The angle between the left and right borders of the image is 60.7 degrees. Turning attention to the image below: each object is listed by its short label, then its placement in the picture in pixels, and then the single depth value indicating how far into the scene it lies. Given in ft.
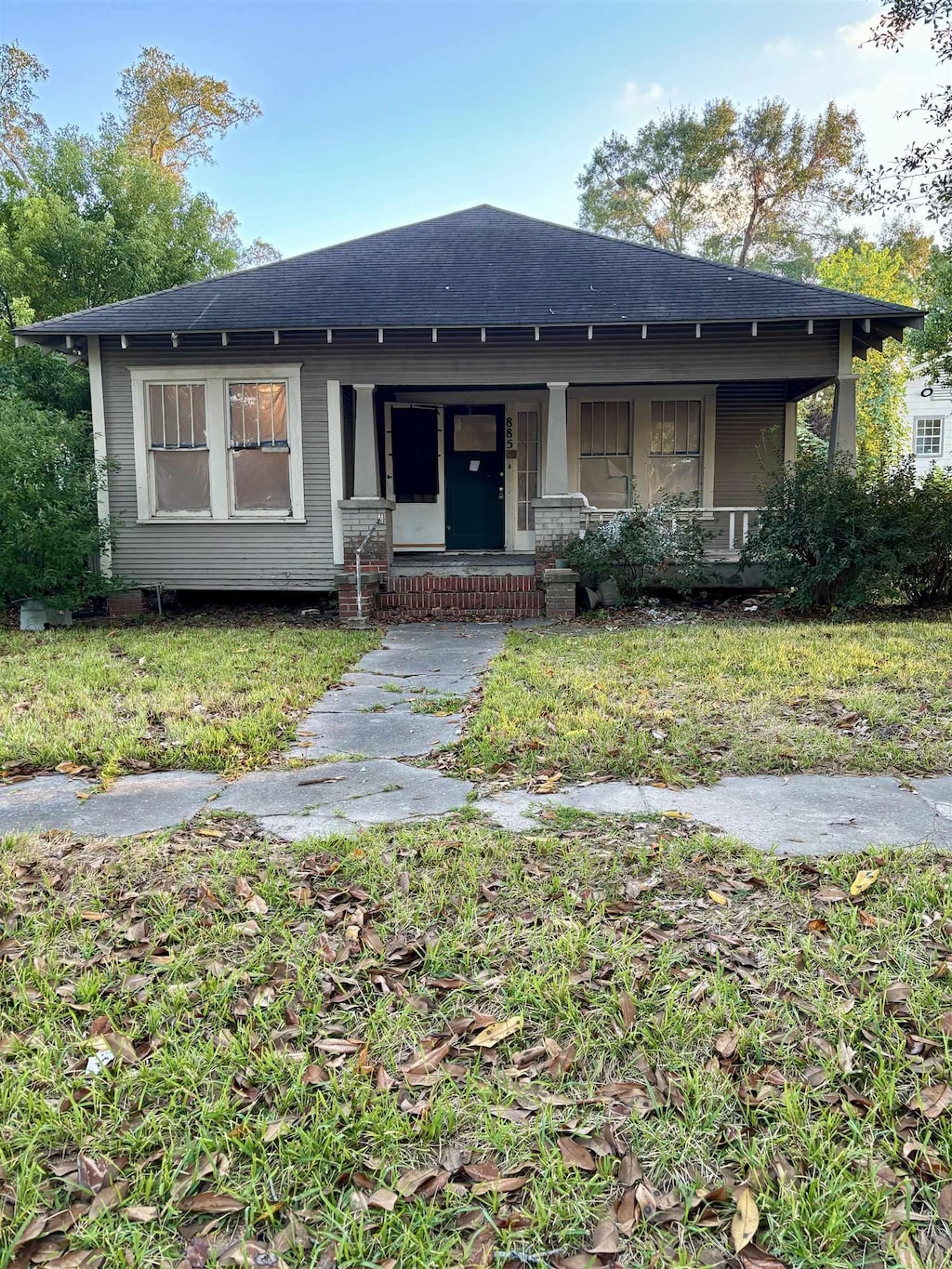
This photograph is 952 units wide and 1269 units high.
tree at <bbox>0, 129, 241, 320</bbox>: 52.75
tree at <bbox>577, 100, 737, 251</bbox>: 94.12
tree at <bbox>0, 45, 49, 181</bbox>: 72.33
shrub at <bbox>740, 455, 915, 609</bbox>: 27.84
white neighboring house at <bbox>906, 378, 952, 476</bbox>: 79.15
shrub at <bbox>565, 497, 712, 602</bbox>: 30.68
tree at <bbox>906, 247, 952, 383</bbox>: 34.53
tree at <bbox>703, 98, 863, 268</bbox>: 89.81
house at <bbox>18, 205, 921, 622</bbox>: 31.91
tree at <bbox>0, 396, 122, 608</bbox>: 28.53
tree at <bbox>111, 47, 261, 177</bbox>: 78.84
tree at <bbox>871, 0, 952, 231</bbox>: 28.81
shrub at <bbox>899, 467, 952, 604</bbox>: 28.02
